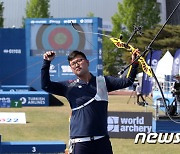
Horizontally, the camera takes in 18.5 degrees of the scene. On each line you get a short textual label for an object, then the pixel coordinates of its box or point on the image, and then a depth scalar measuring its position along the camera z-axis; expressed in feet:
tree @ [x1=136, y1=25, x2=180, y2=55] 165.68
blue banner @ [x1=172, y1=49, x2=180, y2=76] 83.56
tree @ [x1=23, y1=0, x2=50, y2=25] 187.83
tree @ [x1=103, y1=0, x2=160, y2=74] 177.68
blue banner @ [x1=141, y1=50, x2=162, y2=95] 75.64
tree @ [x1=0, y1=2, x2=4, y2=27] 187.21
